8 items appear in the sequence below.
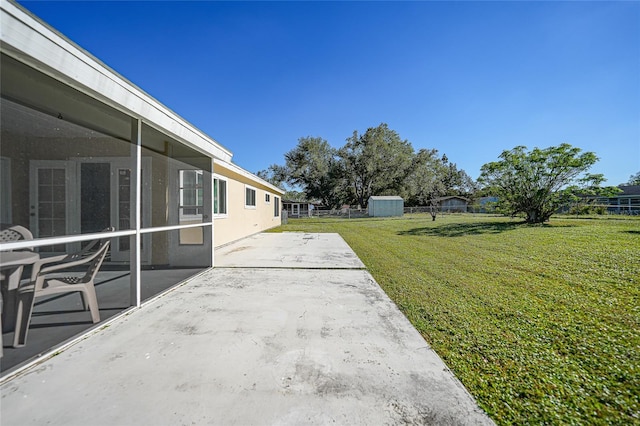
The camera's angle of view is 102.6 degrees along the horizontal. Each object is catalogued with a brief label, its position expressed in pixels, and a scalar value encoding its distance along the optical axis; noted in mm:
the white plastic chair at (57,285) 2164
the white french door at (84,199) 3662
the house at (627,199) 24862
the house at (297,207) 33181
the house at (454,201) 40969
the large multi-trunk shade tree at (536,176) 12039
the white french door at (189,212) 5195
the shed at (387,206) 29125
